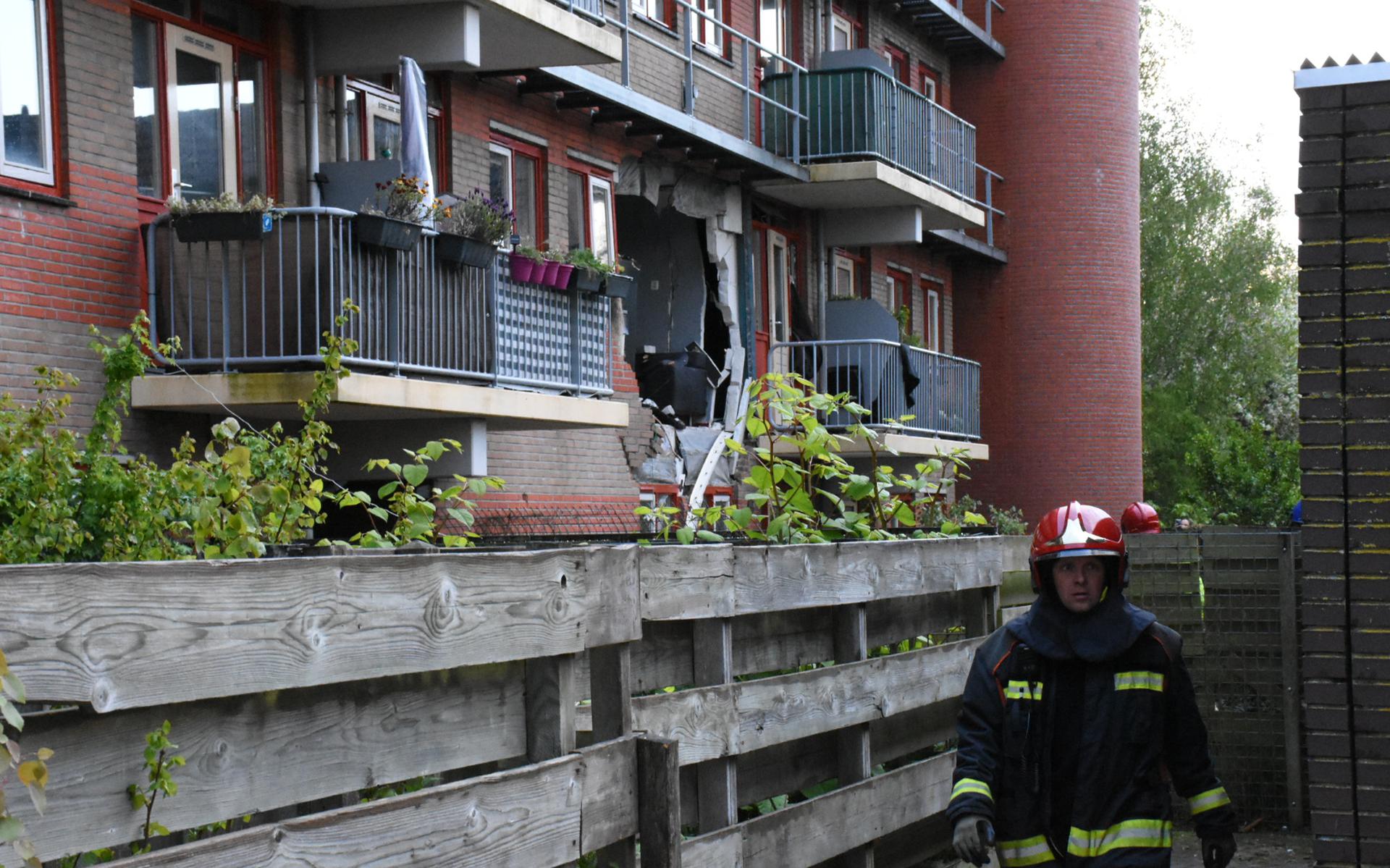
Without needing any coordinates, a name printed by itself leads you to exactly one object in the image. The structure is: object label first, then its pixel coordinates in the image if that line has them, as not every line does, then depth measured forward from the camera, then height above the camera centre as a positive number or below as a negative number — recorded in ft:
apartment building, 36.04 +5.58
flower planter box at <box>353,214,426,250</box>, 37.50 +3.57
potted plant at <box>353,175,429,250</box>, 37.58 +4.00
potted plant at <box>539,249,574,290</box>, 46.06 +3.21
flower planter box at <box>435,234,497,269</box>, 40.88 +3.38
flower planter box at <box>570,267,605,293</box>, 47.62 +3.03
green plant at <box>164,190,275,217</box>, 36.01 +4.06
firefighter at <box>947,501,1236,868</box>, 16.89 -3.66
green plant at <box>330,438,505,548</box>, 19.63 -1.44
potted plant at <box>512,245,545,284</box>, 44.75 +3.28
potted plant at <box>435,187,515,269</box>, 40.98 +3.98
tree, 128.77 +6.30
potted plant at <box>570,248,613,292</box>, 47.73 +3.32
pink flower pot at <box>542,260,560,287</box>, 45.93 +3.10
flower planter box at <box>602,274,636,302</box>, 49.70 +2.98
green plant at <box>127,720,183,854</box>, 9.66 -2.26
